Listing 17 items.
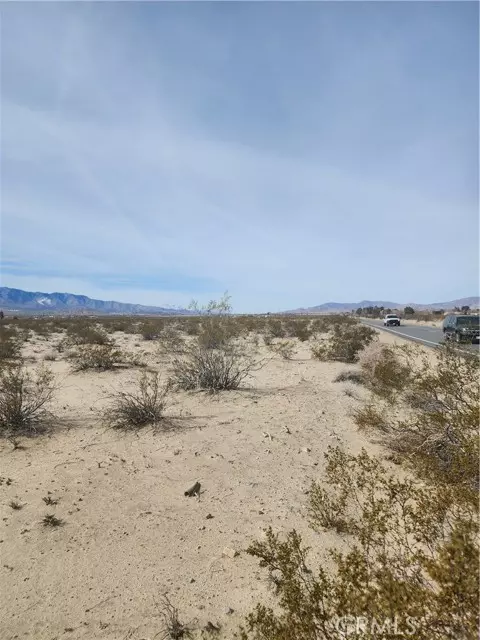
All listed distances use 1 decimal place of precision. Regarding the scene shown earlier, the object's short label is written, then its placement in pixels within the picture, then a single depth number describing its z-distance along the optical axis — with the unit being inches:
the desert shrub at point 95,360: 496.7
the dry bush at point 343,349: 558.6
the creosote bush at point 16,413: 272.7
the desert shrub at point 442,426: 147.2
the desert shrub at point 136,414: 279.6
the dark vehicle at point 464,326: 840.2
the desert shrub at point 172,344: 636.6
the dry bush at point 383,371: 294.5
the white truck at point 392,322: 1695.4
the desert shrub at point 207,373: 374.3
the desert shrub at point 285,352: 601.6
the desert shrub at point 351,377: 413.1
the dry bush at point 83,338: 826.2
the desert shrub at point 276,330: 1051.1
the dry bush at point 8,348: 627.7
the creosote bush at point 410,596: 69.1
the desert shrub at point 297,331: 930.7
